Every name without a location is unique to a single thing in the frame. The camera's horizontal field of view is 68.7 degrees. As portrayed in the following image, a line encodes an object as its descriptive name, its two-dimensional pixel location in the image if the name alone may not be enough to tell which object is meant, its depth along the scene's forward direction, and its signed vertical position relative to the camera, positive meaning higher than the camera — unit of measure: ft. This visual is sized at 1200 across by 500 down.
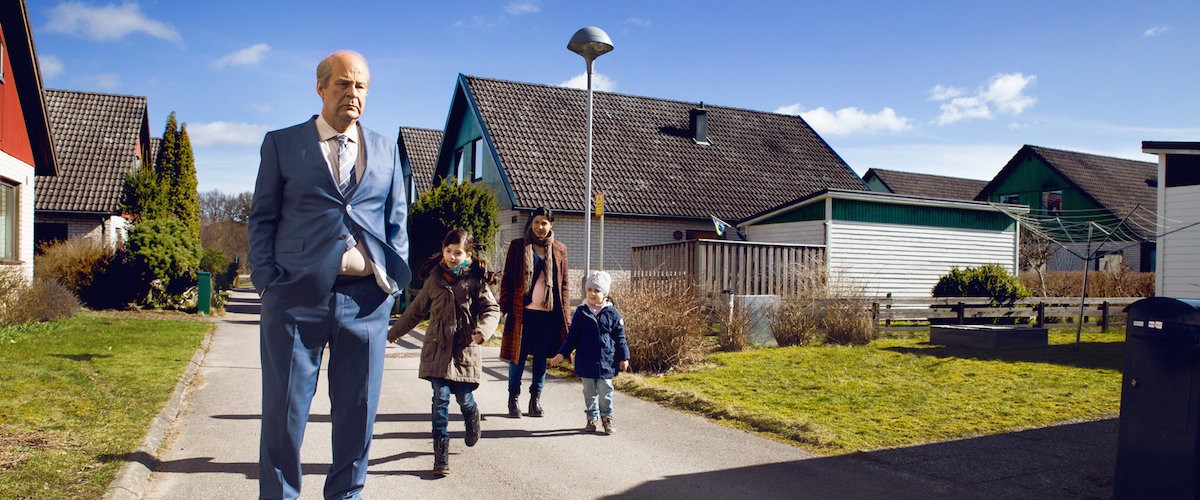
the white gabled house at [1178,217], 52.54 +2.07
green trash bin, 67.92 -4.86
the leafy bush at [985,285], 57.52 -2.54
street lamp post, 38.50 +8.63
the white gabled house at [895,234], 62.75 +0.81
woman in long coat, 25.72 -1.98
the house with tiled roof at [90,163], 86.07 +6.84
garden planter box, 42.57 -4.46
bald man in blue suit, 12.01 -0.58
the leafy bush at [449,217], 63.21 +1.38
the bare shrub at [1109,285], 73.58 -3.06
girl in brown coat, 19.08 -1.87
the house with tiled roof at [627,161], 72.64 +7.37
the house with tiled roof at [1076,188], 120.78 +9.56
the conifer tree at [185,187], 100.99 +5.00
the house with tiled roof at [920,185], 162.71 +11.73
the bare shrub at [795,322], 45.29 -4.11
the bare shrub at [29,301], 44.47 -4.00
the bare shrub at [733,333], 42.22 -4.42
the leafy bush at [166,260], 66.33 -2.33
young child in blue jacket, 23.08 -2.90
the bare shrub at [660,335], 34.55 -3.77
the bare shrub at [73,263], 64.49 -2.64
